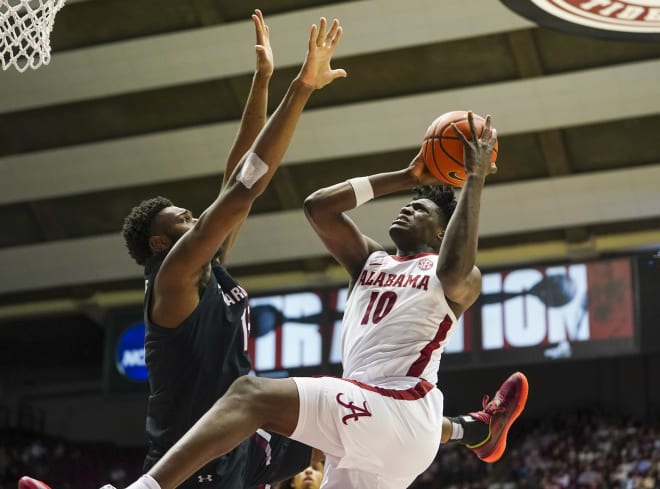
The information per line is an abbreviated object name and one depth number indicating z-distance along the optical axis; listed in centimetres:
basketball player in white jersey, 436
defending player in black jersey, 443
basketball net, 581
